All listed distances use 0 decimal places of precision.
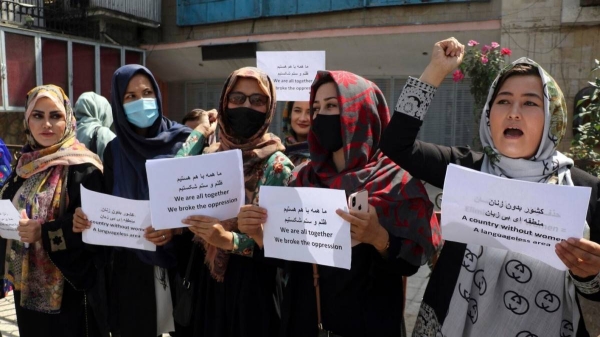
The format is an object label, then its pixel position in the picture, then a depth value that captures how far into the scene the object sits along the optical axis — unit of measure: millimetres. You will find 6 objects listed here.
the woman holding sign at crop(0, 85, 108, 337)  2439
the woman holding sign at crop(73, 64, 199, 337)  2422
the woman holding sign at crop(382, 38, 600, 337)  1488
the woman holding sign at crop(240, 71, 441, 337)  1731
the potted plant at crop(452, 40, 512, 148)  6412
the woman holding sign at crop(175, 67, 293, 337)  2059
